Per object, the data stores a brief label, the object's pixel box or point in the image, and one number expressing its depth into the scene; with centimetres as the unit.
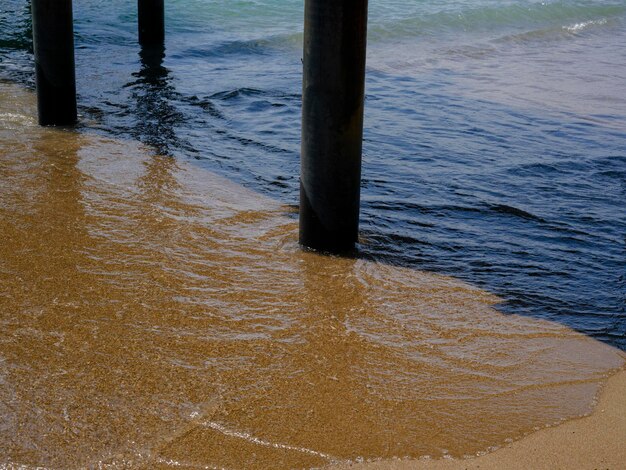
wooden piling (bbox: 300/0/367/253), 476
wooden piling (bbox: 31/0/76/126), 759
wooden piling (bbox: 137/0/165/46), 1295
